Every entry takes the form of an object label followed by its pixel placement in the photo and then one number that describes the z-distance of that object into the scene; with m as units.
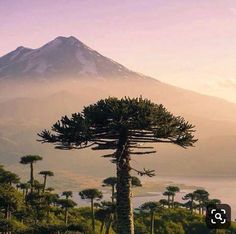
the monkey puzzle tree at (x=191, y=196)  89.66
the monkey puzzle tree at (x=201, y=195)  90.12
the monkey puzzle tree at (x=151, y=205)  64.81
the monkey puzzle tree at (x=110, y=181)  74.74
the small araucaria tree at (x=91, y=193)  60.88
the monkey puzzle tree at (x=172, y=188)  90.10
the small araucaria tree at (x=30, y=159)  62.12
